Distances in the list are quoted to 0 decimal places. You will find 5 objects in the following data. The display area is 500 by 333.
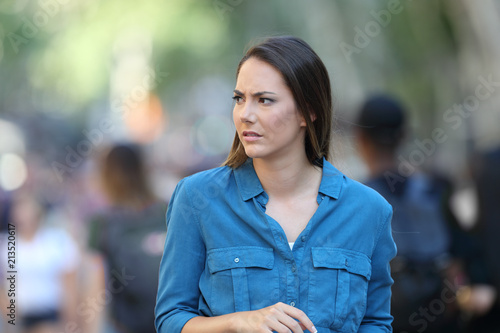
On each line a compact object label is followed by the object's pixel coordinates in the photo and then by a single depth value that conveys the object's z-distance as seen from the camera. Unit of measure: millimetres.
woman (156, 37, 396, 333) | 3889
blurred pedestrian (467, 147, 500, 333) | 7537
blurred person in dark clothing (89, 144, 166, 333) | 7996
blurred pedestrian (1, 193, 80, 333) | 9094
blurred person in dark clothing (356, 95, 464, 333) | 6703
